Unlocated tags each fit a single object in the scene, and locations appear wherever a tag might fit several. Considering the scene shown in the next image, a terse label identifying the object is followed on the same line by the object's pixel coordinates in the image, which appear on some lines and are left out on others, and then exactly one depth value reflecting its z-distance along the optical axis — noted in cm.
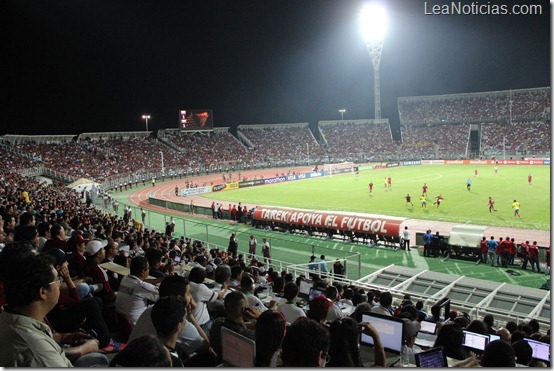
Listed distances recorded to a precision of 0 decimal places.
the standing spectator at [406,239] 2283
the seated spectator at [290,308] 598
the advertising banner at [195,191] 4894
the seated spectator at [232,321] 466
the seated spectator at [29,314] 316
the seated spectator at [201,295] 559
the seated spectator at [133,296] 573
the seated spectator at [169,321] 377
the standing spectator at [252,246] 2158
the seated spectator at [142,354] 274
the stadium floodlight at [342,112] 10540
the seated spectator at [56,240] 838
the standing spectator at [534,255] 1836
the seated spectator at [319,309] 517
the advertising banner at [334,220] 2358
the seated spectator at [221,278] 739
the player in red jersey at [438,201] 3320
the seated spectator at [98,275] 639
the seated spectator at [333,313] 646
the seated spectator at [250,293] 655
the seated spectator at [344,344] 405
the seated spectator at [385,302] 707
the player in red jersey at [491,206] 3036
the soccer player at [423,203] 3303
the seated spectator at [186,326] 441
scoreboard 8206
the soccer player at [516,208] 2802
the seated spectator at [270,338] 386
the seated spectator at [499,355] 395
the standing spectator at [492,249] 1972
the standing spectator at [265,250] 2027
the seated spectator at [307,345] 331
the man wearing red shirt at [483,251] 2011
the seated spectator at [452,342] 523
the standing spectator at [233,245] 2088
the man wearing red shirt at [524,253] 1867
